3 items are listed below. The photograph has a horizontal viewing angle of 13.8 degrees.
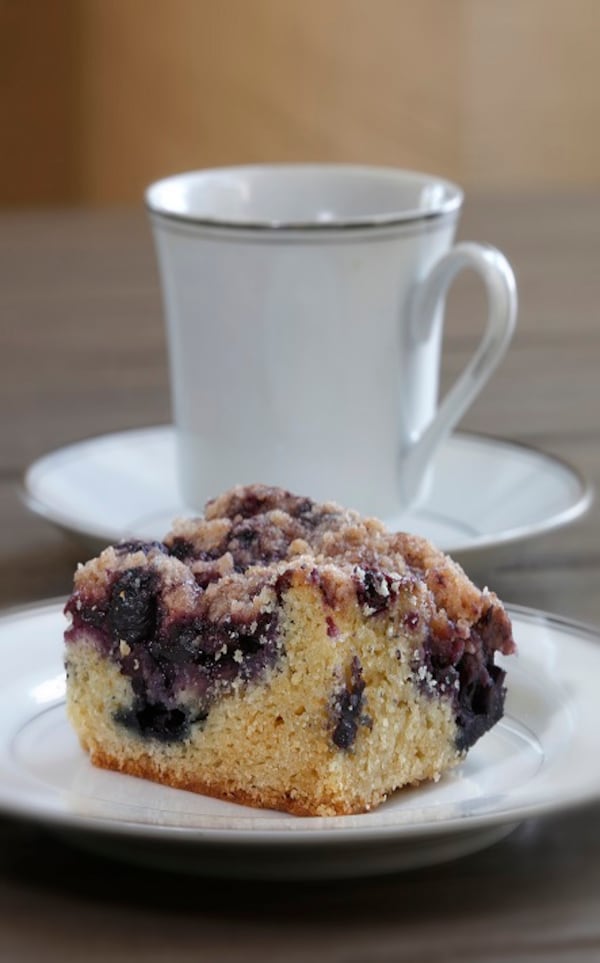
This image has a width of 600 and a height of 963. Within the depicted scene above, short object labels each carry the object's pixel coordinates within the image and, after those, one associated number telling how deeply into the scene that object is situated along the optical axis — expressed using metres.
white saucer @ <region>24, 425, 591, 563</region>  0.54
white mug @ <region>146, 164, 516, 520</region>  0.54
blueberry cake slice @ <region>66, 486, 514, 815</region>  0.40
